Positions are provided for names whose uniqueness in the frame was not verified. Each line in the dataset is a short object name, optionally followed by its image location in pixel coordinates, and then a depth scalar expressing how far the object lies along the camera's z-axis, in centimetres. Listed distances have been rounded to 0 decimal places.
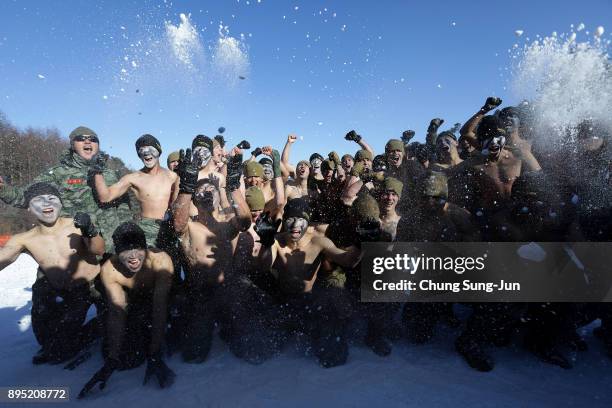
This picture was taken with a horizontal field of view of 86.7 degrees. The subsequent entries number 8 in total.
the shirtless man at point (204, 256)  303
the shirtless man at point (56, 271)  303
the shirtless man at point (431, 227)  300
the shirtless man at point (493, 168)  323
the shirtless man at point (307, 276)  299
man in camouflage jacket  379
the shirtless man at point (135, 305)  270
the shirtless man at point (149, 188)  366
